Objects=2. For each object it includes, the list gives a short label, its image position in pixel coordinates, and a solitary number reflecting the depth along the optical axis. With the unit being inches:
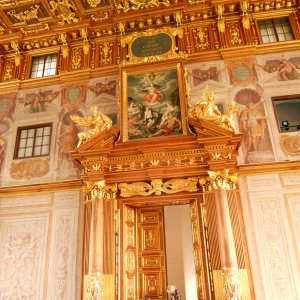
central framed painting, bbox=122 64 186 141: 344.2
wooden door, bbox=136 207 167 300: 331.0
